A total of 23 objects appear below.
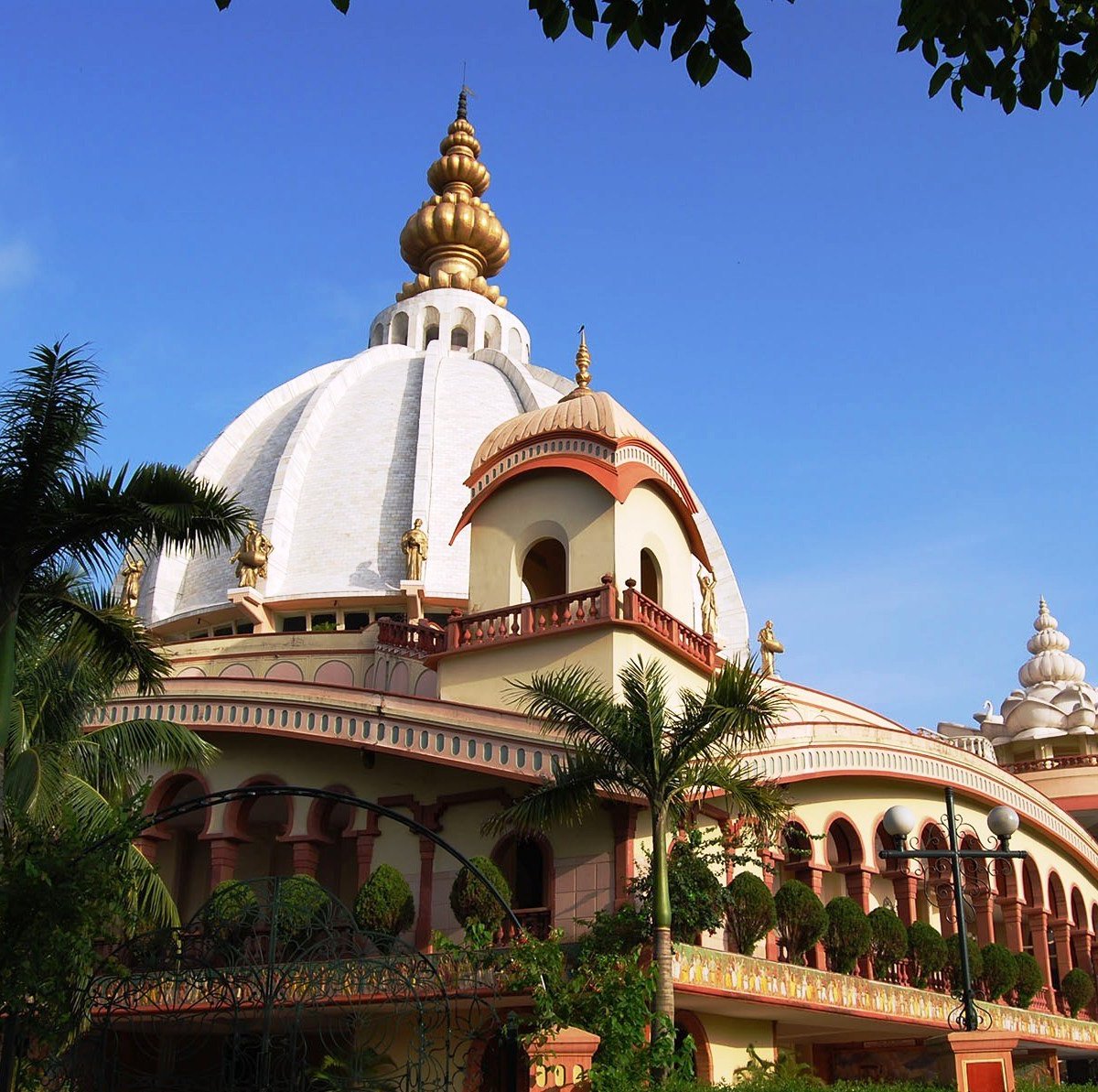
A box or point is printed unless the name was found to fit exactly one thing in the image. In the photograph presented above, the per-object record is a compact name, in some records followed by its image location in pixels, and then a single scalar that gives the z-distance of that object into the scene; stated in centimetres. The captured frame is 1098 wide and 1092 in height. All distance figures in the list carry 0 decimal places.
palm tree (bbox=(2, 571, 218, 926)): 1426
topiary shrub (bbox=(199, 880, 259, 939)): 1531
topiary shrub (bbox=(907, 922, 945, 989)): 2302
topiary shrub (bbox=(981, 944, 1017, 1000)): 2405
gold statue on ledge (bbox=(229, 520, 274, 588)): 3388
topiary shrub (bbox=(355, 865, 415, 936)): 1942
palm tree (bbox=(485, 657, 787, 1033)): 1603
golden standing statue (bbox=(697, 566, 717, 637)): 3438
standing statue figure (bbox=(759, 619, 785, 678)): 3638
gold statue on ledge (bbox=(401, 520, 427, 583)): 3278
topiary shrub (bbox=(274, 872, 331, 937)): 1461
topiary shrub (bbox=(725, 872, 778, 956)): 1948
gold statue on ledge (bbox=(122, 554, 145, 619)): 3609
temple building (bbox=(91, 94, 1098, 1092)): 2033
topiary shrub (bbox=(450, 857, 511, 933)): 1842
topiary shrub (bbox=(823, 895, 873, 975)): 2133
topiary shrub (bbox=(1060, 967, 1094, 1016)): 2745
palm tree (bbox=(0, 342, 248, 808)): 1329
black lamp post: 1346
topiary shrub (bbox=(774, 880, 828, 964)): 2044
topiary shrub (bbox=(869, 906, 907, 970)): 2203
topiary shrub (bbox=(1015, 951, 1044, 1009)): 2520
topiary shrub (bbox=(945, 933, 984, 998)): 2355
